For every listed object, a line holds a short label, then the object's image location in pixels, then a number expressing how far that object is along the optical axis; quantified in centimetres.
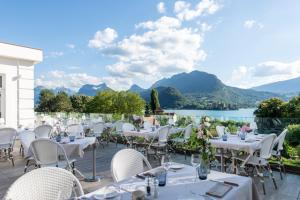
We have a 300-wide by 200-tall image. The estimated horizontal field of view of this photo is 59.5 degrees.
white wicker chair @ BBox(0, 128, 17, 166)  616
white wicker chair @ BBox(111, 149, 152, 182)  254
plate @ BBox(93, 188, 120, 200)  187
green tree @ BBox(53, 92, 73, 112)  3819
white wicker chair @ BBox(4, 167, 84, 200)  196
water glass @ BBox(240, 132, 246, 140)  511
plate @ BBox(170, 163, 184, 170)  268
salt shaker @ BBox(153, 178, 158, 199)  188
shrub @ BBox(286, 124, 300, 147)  809
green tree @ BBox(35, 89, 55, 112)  3941
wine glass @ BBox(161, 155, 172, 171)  268
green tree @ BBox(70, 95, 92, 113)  4006
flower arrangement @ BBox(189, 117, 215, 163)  236
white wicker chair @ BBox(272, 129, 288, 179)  491
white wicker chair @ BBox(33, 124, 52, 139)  680
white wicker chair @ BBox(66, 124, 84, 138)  706
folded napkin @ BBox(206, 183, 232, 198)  190
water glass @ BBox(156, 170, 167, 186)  214
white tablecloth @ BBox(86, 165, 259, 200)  193
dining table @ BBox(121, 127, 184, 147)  665
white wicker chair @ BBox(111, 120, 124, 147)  916
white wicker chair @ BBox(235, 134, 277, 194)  429
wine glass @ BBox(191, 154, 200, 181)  244
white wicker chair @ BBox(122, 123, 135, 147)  716
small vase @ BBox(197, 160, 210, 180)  231
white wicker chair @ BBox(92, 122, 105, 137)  853
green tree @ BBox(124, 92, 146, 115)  2566
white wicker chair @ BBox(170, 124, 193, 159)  695
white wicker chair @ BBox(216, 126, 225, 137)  637
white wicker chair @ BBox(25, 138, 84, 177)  408
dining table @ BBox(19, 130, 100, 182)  472
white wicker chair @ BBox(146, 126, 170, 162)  639
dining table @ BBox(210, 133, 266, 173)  451
